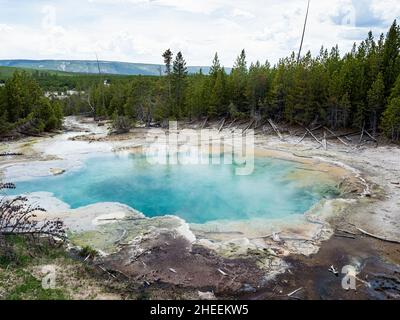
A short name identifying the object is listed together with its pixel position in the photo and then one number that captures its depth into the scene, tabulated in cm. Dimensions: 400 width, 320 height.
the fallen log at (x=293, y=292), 986
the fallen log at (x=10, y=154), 2733
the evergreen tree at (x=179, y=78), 4997
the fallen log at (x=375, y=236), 1316
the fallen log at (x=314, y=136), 3113
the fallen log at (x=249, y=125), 3919
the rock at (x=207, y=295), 971
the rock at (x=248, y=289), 1011
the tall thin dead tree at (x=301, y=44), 4078
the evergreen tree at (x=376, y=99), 3022
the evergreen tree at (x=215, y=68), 4773
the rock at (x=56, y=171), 2333
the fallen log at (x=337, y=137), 3067
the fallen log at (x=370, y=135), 2984
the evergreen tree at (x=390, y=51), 3203
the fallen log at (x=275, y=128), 3526
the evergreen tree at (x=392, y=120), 2756
